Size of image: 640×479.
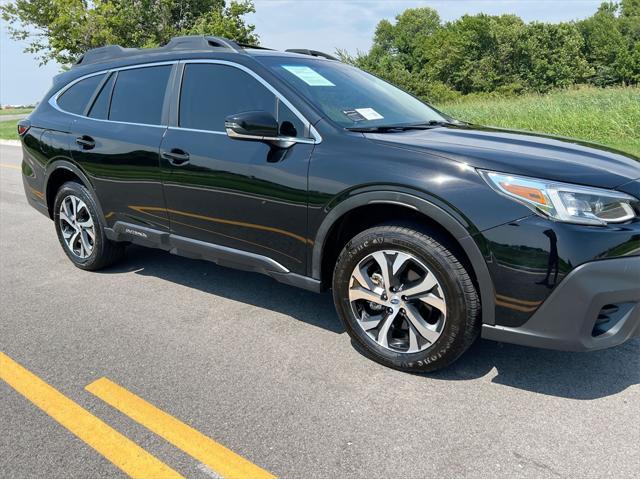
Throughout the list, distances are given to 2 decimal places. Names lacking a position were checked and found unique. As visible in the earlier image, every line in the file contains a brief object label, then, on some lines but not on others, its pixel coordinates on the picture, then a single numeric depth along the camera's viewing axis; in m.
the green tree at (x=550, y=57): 62.12
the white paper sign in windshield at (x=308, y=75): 3.48
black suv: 2.46
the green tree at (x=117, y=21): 27.75
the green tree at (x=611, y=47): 63.22
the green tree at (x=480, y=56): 64.06
